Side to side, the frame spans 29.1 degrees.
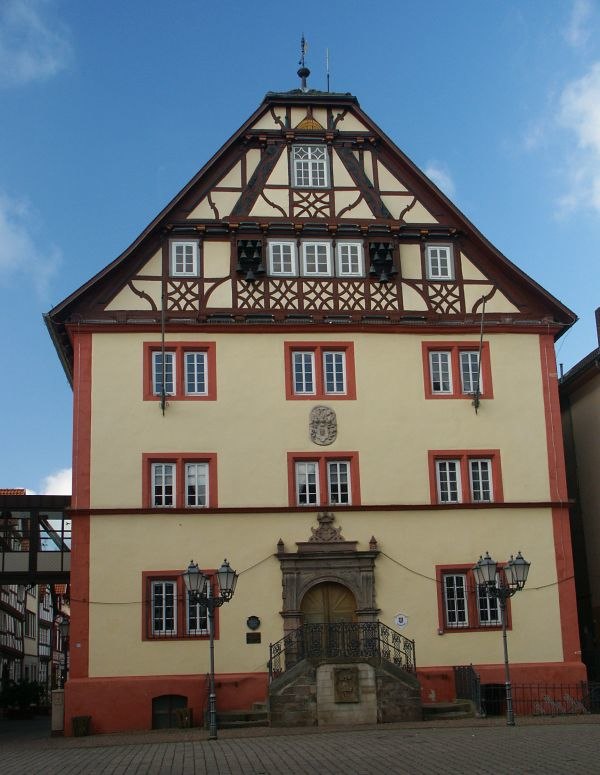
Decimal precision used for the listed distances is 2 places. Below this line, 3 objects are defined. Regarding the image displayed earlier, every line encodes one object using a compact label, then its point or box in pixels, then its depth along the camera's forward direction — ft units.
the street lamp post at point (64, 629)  145.28
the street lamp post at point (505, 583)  88.53
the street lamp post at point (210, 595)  86.99
